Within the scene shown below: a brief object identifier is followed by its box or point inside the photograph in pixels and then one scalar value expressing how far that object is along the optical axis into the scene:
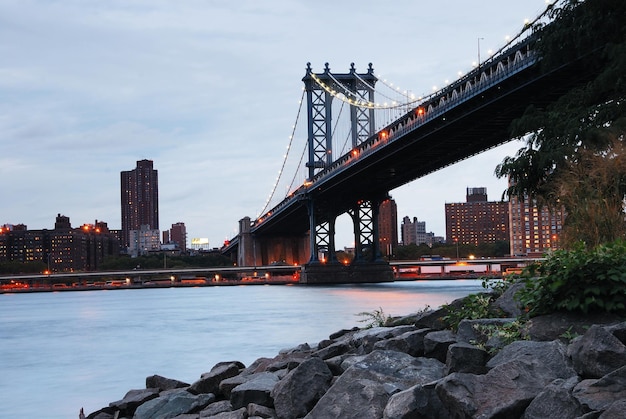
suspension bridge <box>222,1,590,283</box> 40.44
